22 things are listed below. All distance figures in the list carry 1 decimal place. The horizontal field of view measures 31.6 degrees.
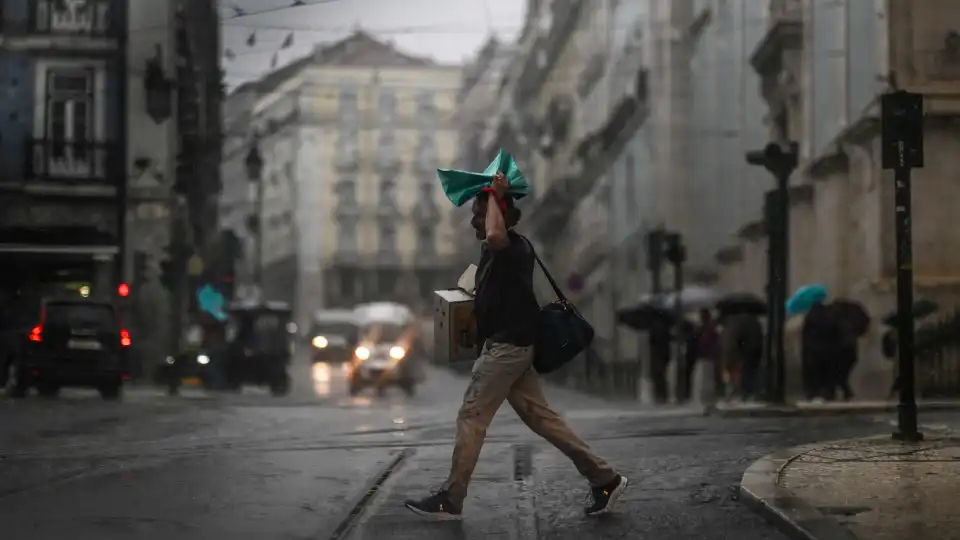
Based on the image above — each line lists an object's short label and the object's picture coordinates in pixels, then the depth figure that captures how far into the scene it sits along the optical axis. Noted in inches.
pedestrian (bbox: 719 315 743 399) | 1122.0
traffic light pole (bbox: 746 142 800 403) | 819.4
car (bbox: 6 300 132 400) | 1024.2
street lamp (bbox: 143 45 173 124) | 1482.5
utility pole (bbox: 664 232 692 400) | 1178.0
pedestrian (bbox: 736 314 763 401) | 1045.8
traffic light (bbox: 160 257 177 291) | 1503.4
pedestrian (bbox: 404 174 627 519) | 324.5
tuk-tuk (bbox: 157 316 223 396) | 1342.3
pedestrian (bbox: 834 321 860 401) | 924.0
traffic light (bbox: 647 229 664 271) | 1277.1
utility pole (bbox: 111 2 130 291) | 1476.4
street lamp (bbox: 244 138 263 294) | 1830.7
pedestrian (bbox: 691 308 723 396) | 1199.6
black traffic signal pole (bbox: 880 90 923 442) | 484.7
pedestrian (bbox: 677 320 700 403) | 1171.6
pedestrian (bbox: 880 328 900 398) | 919.0
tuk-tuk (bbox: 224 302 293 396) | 1450.5
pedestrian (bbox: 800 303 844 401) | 928.3
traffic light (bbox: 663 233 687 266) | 1179.3
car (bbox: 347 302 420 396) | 1552.7
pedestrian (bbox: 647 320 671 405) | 1184.8
